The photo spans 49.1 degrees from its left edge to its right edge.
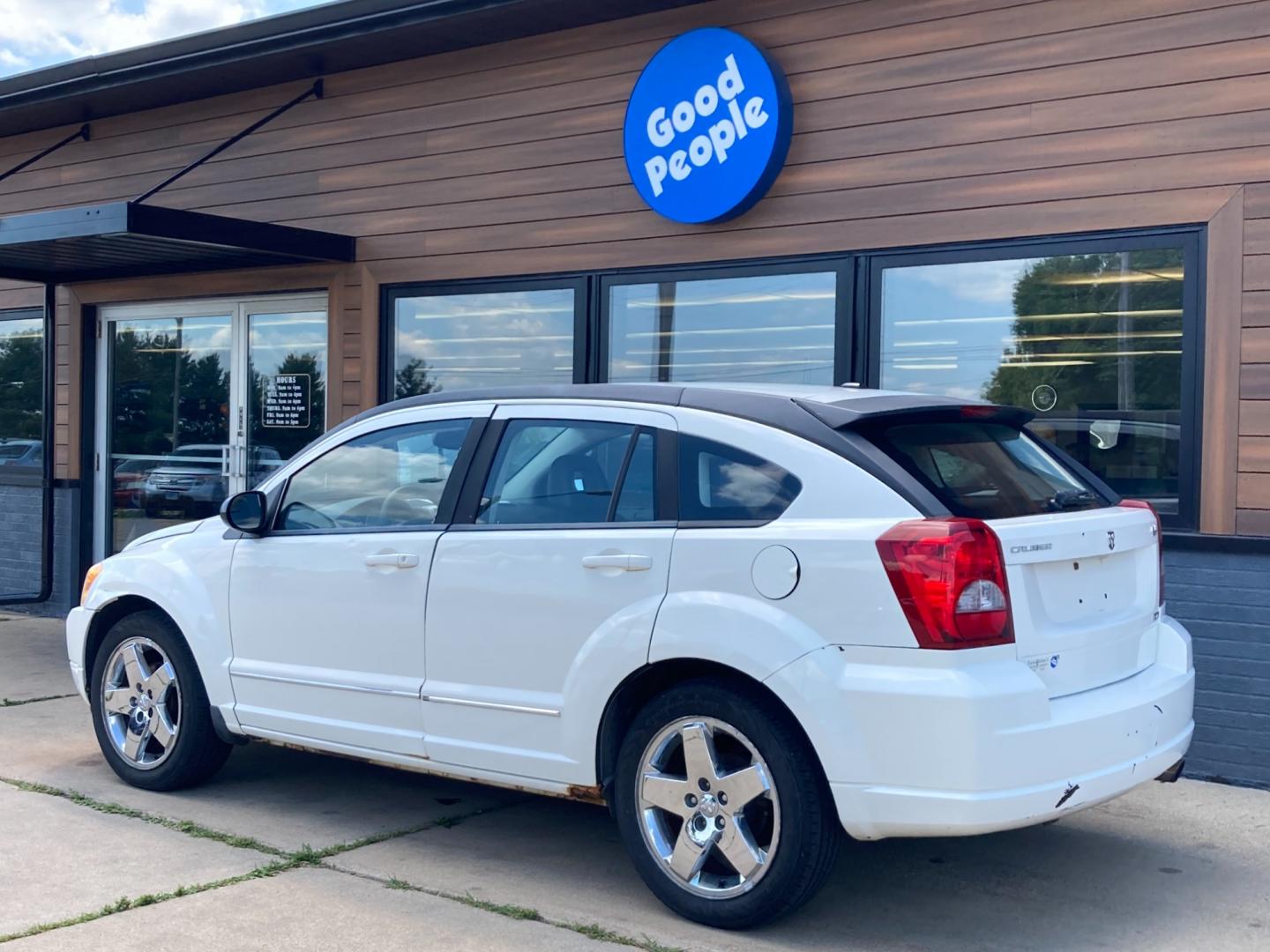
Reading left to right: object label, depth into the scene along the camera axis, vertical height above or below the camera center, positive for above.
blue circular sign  7.64 +1.82
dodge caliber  3.93 -0.55
